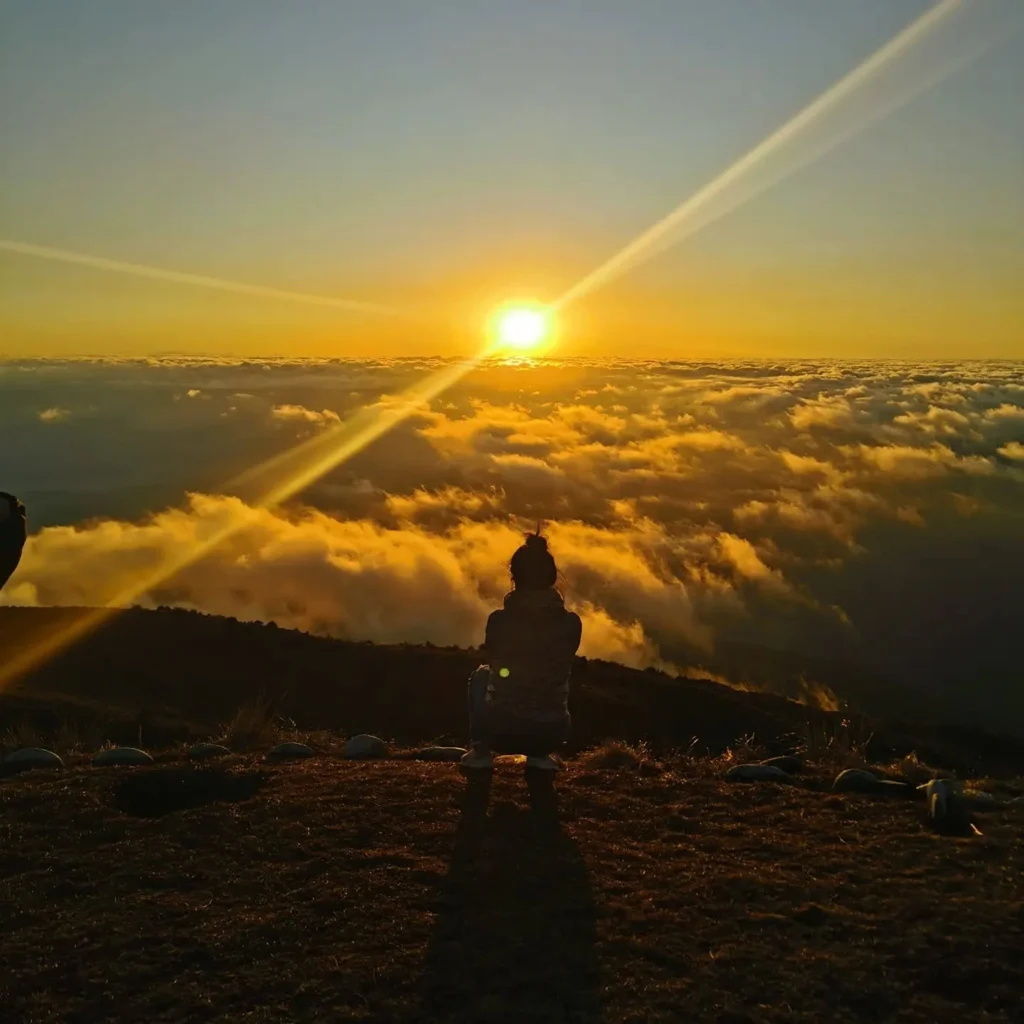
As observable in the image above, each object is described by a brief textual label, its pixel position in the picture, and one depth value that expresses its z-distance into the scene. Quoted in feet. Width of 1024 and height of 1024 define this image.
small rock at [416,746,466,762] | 26.76
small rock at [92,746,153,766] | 25.34
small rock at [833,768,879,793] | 23.15
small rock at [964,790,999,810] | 21.84
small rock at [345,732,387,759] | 27.25
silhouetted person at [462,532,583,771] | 22.50
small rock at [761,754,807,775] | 25.22
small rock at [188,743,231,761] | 26.25
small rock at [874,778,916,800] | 22.85
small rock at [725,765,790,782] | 23.98
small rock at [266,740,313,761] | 26.78
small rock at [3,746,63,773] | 24.97
